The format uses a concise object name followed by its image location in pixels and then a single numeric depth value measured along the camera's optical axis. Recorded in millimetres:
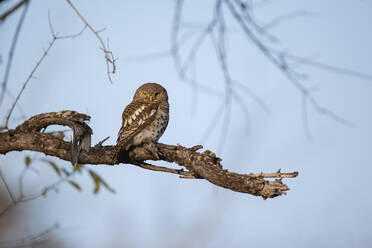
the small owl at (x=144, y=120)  11117
